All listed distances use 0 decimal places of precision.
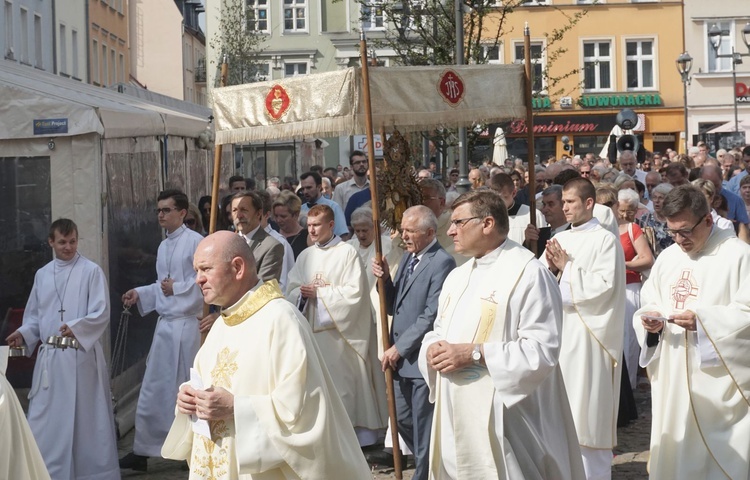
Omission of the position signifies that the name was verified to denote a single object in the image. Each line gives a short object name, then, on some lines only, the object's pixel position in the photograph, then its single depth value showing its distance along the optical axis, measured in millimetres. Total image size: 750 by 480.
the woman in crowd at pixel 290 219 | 10984
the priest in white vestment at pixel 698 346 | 6746
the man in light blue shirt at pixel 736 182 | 14752
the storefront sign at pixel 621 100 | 48750
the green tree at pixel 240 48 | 36750
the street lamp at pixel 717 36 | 24314
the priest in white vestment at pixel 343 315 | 9602
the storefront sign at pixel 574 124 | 48156
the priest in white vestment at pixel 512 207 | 11047
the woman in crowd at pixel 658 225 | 11219
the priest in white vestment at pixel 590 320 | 8336
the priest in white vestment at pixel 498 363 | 5707
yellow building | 48500
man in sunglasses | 9797
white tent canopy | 9625
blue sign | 9641
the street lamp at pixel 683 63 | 30166
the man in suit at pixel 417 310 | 8016
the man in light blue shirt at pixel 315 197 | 13125
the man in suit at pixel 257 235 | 9008
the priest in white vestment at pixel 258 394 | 4805
